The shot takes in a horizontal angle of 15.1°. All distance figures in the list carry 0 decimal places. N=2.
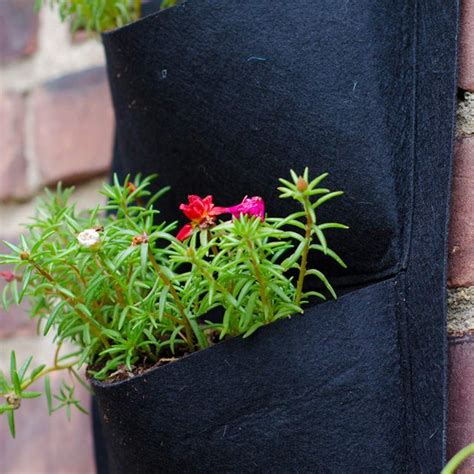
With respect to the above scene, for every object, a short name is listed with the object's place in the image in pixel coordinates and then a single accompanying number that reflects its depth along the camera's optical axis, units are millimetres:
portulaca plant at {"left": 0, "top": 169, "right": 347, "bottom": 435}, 803
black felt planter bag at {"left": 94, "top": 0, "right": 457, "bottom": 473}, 821
